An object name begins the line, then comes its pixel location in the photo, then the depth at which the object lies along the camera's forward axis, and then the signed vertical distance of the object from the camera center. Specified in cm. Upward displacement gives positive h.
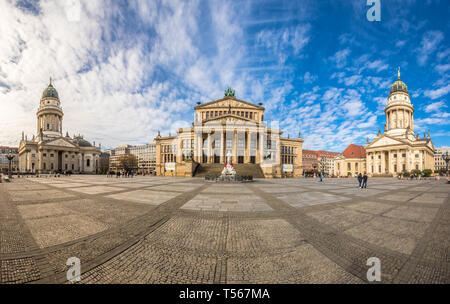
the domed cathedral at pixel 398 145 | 5250 +377
